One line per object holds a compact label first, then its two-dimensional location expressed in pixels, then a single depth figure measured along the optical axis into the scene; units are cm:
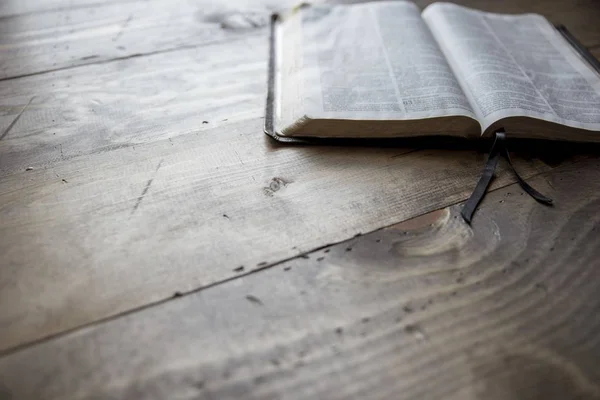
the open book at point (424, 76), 70
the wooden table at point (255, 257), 48
